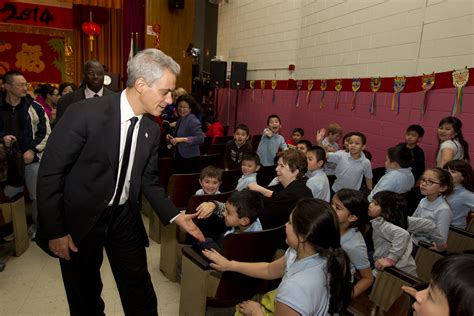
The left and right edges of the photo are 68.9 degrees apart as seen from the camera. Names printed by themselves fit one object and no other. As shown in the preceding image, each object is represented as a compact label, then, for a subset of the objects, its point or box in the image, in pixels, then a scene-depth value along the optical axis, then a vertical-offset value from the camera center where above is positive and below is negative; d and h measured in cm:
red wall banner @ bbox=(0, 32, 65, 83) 902 +76
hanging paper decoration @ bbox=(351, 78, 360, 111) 479 +23
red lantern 900 +153
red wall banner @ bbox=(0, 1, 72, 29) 872 +179
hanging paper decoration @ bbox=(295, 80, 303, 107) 615 +21
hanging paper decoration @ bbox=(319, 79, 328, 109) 546 +22
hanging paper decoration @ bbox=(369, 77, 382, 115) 445 +23
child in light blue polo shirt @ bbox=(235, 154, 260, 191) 323 -68
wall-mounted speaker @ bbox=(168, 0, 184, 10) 941 +239
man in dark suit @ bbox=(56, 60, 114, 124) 304 +1
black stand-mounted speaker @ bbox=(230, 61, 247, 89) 775 +49
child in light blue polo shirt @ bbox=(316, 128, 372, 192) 354 -65
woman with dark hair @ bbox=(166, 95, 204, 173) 409 -52
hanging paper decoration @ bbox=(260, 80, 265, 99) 737 +28
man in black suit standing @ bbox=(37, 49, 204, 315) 153 -45
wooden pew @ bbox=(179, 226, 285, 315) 184 -100
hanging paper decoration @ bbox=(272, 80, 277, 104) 692 +25
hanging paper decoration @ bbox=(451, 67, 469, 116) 334 +25
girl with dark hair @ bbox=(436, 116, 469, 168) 316 -30
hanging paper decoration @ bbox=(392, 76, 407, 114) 408 +24
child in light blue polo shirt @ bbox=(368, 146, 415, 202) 305 -59
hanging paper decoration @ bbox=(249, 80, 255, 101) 782 +21
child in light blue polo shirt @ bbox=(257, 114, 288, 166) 466 -62
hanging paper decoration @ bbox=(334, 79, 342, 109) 514 +23
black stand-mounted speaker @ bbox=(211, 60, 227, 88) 812 +53
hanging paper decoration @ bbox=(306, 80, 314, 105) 582 +20
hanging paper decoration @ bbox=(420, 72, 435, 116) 371 +24
